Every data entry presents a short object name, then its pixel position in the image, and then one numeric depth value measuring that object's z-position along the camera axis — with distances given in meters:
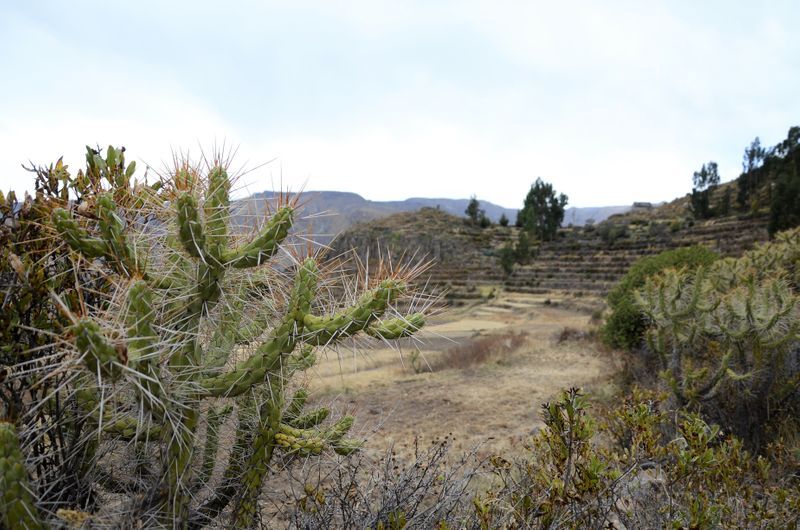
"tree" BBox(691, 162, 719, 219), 39.16
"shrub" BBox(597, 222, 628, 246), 37.88
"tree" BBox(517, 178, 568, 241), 45.18
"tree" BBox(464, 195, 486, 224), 57.62
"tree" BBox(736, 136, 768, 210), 38.62
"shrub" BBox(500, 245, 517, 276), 35.97
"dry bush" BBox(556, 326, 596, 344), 13.71
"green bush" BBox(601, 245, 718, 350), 9.21
